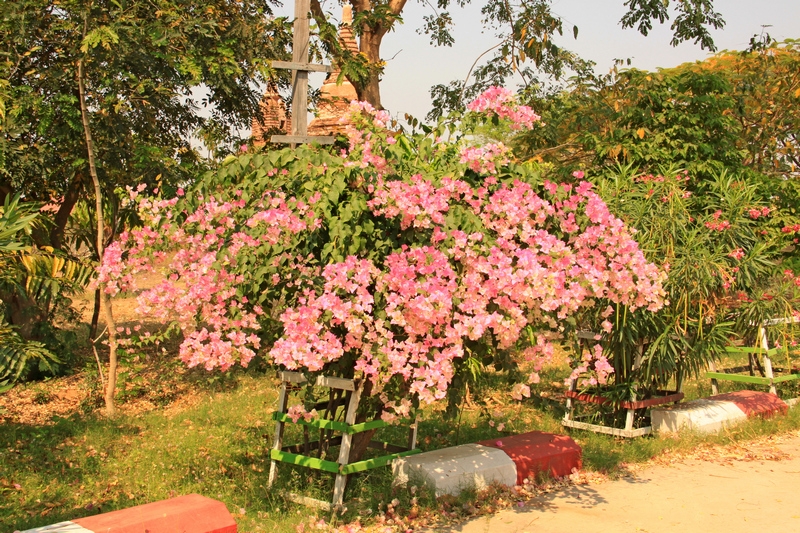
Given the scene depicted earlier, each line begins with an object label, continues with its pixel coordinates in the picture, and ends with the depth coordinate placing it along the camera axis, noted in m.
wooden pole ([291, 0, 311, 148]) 5.87
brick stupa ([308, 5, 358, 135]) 13.75
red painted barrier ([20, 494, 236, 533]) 3.85
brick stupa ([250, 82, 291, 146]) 10.95
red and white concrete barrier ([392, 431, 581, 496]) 5.38
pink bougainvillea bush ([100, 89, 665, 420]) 4.48
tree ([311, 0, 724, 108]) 12.23
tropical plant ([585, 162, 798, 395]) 7.18
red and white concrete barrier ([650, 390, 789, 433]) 7.39
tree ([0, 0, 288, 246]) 8.59
